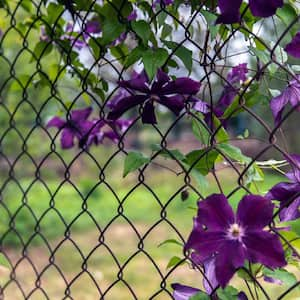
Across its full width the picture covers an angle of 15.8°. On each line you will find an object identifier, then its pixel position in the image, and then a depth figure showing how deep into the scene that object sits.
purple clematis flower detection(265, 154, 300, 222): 1.24
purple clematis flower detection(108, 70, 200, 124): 1.30
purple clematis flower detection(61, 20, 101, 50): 1.57
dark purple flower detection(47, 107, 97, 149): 1.64
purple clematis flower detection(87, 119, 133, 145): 1.62
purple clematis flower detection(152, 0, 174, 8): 1.40
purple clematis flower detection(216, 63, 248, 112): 1.43
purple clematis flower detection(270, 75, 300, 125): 1.27
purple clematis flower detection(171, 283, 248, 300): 1.31
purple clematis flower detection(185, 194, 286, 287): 1.20
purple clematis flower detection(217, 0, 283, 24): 1.23
